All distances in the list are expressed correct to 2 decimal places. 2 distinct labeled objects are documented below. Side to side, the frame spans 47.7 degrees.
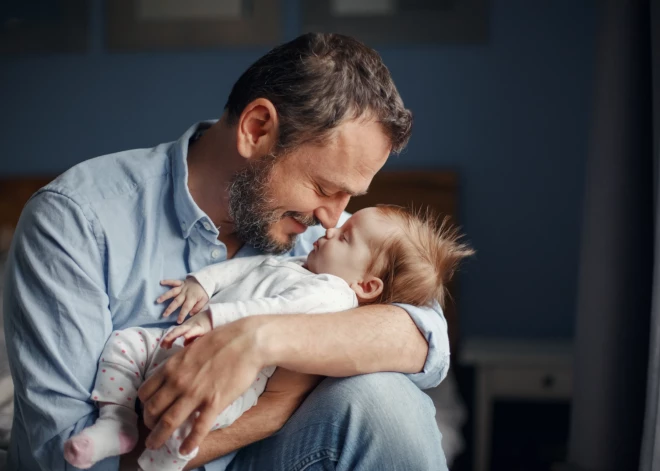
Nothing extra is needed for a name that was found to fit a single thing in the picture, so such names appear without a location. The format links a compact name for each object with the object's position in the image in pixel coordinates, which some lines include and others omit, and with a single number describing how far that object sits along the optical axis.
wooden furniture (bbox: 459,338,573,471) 2.70
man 1.26
